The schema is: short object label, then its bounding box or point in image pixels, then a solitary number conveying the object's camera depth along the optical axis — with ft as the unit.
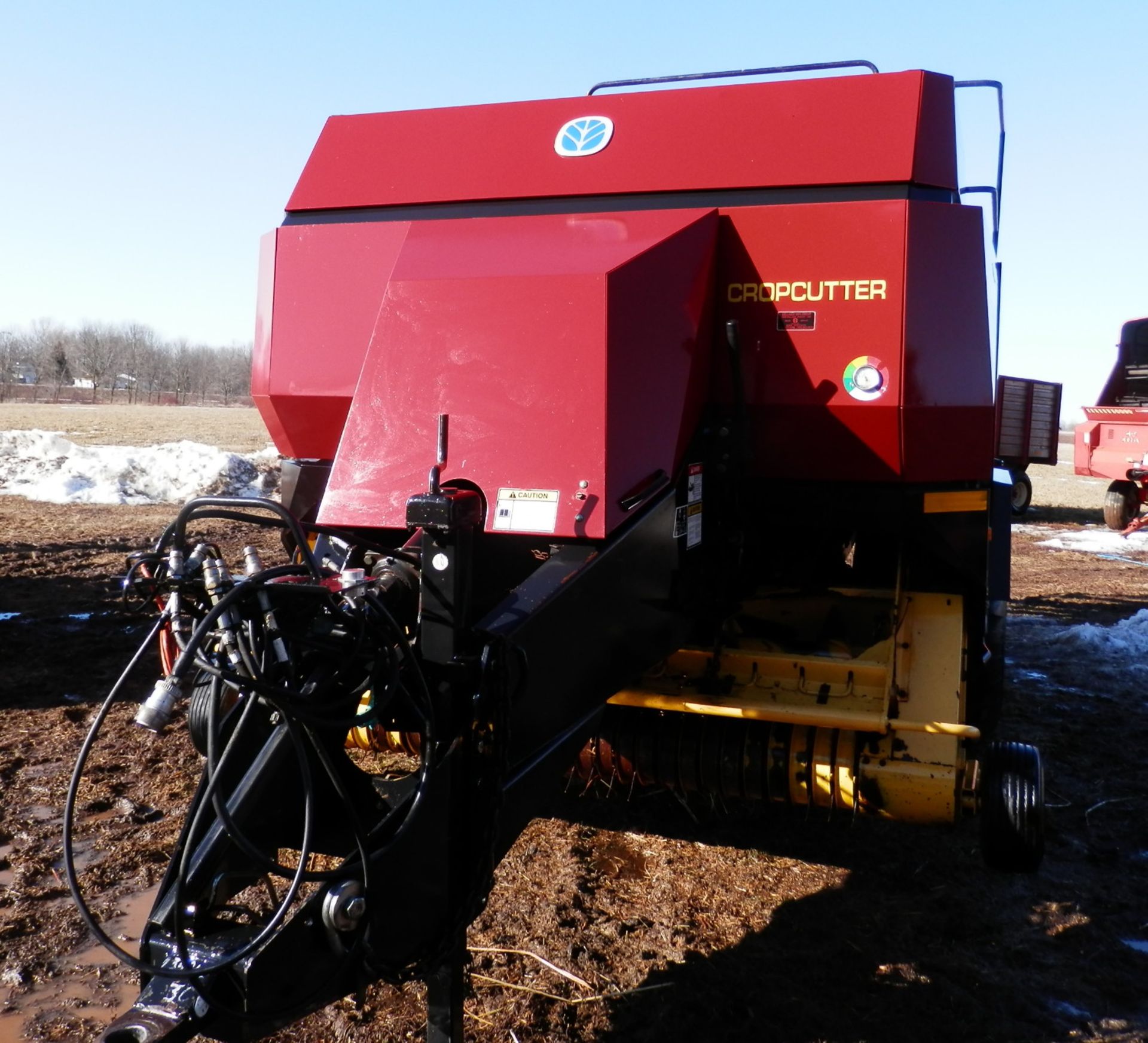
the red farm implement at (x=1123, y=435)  47.52
